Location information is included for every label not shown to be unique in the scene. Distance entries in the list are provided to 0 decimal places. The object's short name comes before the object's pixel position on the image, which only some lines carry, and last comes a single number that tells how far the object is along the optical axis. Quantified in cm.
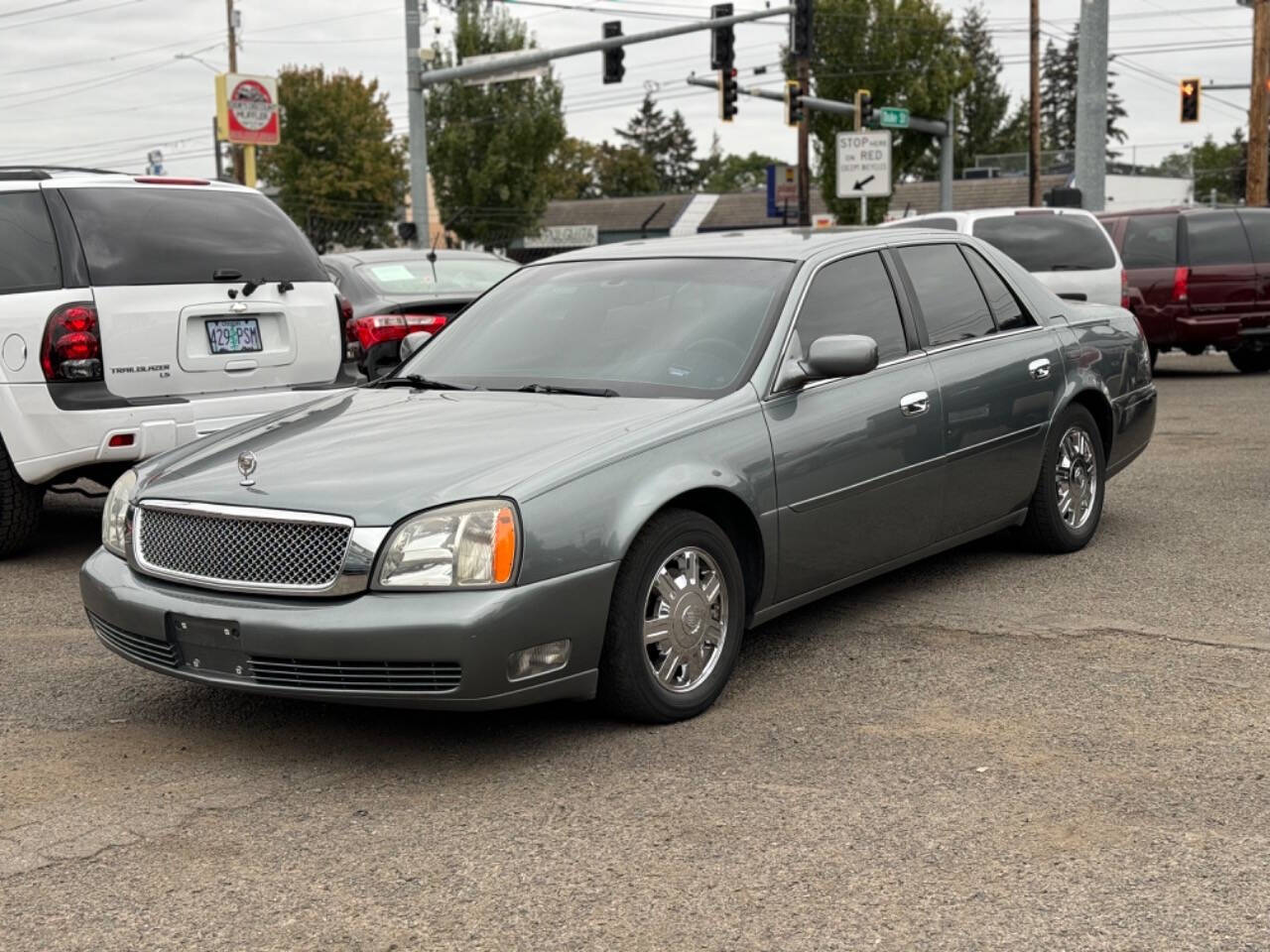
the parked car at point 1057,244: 1520
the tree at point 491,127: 5197
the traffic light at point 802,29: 2869
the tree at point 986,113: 9438
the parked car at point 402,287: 1098
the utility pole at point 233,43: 5347
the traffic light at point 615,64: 2792
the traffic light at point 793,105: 3241
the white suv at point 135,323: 705
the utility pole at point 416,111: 2784
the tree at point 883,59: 4856
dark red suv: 1636
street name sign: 3216
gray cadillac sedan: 433
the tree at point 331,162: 6356
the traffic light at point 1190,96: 3491
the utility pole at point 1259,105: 2891
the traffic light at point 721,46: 2881
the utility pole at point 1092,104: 2300
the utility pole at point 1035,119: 3969
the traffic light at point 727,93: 3116
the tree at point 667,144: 13950
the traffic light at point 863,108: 3256
